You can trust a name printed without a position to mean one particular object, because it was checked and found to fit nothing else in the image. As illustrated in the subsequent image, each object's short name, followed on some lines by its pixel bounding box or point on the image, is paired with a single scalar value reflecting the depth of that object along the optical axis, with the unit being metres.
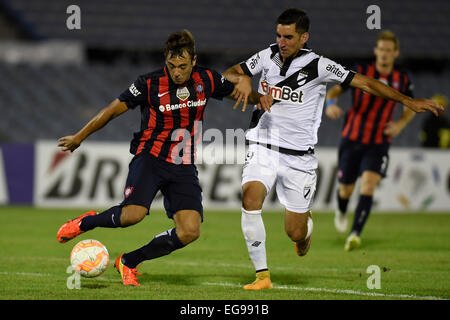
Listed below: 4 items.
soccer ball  11.65
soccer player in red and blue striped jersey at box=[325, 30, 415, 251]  18.28
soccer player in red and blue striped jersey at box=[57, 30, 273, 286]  11.82
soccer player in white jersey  12.13
